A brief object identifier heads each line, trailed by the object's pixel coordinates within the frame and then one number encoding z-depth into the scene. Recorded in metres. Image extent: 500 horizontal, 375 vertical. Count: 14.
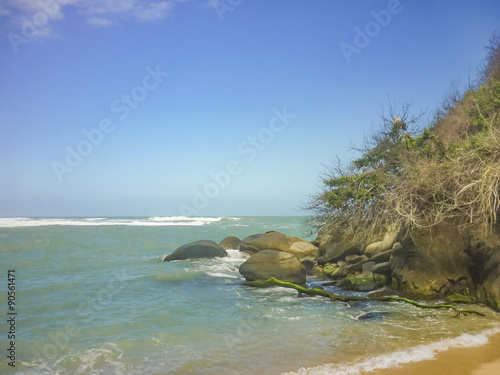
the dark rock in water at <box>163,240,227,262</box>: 19.92
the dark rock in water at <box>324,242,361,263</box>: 16.47
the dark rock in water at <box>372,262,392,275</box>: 12.86
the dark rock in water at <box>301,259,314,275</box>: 16.63
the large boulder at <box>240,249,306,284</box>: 13.72
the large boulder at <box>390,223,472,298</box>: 10.87
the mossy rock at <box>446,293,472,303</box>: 10.20
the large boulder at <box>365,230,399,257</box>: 14.59
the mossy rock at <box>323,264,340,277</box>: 15.51
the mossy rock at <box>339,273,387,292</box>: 12.66
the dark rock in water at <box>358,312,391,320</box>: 9.11
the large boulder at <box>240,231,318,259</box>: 18.94
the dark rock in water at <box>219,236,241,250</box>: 24.55
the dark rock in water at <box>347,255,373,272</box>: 14.47
